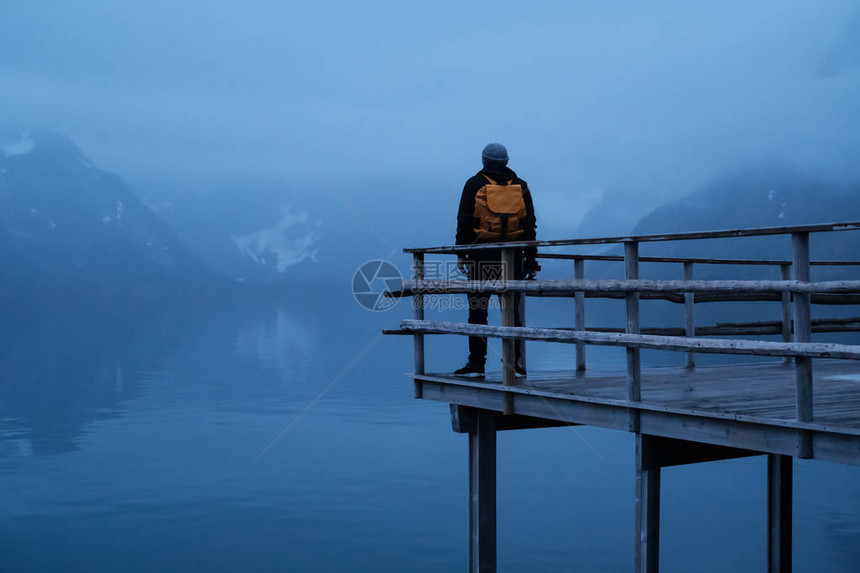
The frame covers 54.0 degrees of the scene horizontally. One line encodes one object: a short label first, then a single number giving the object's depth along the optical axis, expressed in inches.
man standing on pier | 309.6
